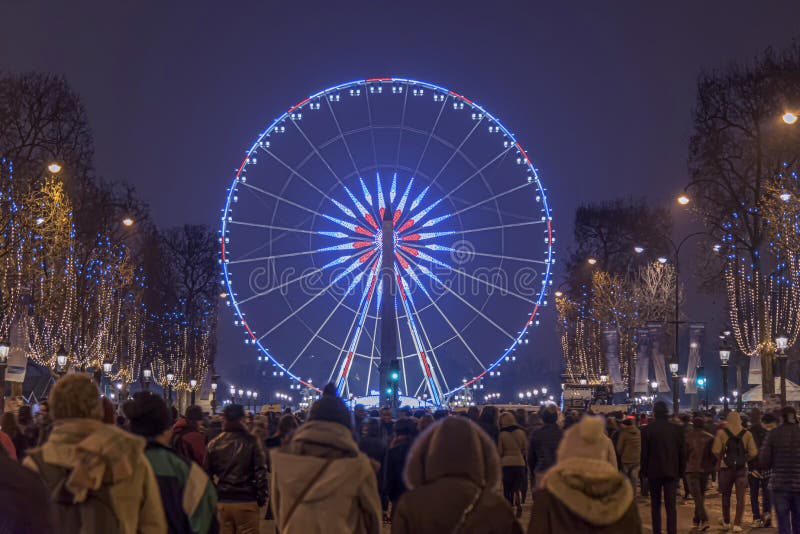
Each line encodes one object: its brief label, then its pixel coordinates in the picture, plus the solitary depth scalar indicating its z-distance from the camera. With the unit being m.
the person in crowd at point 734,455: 18.80
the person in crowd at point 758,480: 19.78
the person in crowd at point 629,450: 21.55
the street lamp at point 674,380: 48.22
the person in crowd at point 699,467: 19.41
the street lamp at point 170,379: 65.34
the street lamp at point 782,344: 34.09
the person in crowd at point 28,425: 15.08
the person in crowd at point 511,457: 18.91
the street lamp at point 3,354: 34.22
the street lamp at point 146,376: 58.51
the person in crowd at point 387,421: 22.57
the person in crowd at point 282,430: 16.19
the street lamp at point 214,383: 77.47
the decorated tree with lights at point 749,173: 41.38
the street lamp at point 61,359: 40.78
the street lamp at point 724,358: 44.45
